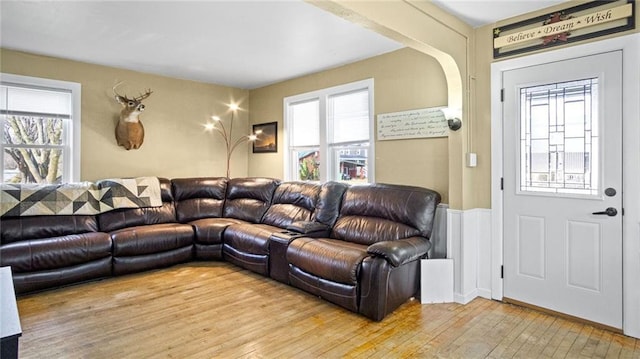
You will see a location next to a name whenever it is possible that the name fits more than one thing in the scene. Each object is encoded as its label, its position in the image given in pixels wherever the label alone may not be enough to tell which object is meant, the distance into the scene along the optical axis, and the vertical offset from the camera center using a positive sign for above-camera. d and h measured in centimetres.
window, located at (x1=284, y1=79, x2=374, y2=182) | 440 +56
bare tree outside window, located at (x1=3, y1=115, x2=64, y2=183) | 410 +33
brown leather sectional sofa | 299 -64
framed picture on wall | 566 +61
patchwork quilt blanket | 374 -23
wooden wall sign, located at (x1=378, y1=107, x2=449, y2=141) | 360 +54
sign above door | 262 +116
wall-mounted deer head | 467 +71
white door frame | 259 +1
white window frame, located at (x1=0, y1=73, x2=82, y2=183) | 445 +45
